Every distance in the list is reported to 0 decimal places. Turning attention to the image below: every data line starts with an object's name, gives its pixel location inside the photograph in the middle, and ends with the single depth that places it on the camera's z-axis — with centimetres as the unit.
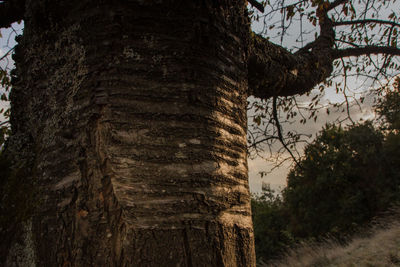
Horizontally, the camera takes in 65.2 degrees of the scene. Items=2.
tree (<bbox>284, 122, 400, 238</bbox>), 2416
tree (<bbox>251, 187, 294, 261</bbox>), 2734
